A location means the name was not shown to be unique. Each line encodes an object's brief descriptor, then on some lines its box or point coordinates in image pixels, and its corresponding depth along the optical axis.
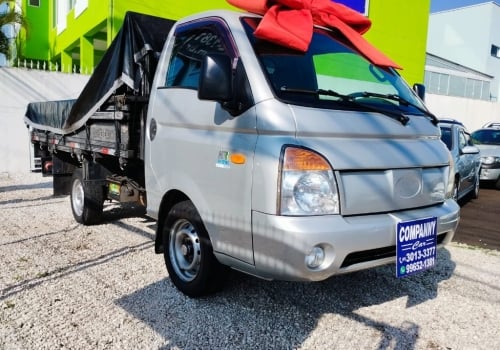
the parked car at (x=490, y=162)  10.70
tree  12.71
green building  11.28
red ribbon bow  3.03
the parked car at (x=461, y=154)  7.38
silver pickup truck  2.58
